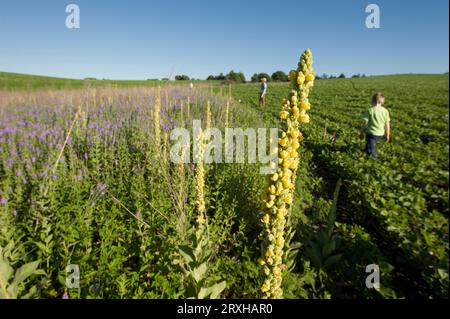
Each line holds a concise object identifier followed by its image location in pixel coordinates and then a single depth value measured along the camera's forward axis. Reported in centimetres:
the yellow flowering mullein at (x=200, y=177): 261
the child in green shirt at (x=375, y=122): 710
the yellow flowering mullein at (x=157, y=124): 360
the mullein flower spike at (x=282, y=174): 187
